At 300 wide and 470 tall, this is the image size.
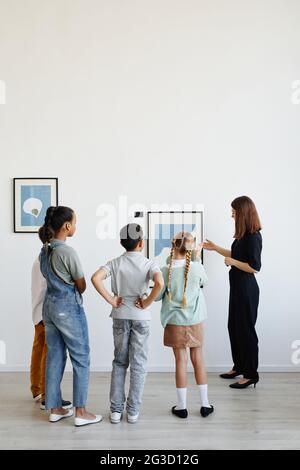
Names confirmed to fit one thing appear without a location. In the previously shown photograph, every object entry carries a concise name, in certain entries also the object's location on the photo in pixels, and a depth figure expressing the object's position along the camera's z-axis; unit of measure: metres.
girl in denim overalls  2.77
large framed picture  4.04
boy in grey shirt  2.79
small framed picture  4.06
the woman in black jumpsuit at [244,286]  3.54
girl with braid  2.90
